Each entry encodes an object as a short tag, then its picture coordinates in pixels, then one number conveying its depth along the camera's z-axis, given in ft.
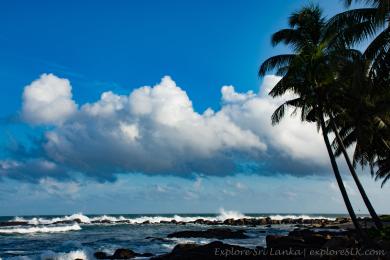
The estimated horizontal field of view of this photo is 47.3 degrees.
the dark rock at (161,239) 118.73
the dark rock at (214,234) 128.62
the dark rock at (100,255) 82.09
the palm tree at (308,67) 70.93
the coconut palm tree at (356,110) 56.08
